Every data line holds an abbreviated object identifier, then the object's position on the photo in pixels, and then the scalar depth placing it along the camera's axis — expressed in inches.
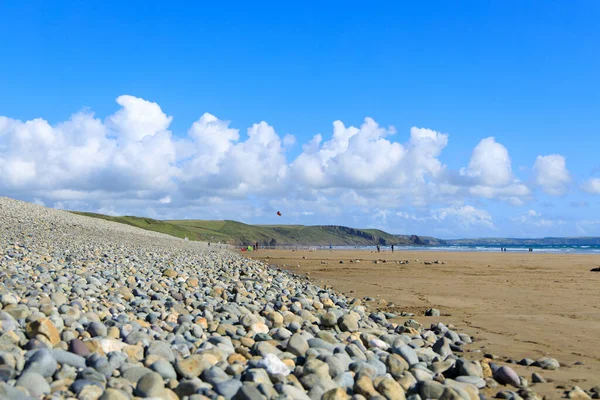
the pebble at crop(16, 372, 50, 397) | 152.9
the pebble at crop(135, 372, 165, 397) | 161.6
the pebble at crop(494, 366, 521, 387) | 223.1
